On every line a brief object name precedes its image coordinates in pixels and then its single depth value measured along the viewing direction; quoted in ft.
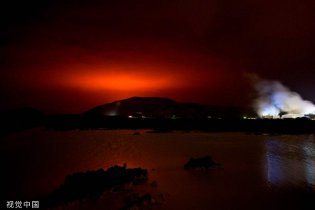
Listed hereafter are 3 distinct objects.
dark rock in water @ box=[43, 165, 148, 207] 27.59
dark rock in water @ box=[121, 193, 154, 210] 25.95
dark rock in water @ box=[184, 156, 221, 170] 42.99
